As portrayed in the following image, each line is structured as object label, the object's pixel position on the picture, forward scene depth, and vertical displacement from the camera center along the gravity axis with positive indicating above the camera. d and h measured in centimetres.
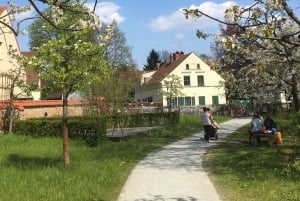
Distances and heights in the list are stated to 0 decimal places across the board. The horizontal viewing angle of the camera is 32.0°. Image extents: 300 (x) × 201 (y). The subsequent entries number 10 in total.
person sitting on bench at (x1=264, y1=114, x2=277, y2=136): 1905 -54
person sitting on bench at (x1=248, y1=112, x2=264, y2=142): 1928 -53
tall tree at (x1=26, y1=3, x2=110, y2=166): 1386 +147
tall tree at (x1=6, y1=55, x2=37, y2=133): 1929 +127
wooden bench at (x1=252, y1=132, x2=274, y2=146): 1853 -94
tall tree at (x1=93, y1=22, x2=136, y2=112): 3588 +167
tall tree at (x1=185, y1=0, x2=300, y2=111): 911 +180
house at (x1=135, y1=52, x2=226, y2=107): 7450 +445
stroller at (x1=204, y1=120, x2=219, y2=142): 2220 -82
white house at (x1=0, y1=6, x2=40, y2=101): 2773 +236
